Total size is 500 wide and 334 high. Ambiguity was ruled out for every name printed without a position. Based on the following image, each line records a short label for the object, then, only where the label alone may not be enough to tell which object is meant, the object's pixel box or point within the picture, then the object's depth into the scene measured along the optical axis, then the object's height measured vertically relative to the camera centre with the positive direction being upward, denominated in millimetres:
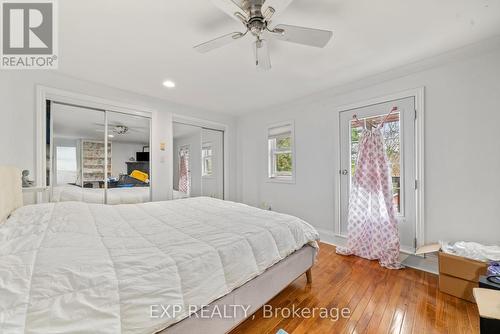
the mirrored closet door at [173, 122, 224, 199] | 3738 +110
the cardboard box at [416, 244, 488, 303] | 1705 -946
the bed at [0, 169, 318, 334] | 749 -479
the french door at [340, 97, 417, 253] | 2406 +178
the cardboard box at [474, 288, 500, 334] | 1099 -812
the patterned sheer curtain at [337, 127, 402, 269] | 2395 -534
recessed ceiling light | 2758 +1169
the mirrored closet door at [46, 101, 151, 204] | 2572 +170
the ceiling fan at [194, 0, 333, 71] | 1290 +983
